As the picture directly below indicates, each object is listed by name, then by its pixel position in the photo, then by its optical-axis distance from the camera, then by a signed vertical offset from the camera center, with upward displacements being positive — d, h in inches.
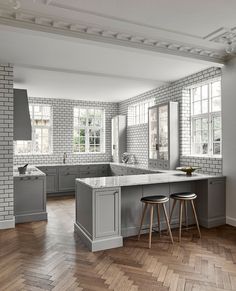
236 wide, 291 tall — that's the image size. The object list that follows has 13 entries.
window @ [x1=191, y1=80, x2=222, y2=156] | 195.6 +24.7
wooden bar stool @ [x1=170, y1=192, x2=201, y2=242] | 150.6 -27.7
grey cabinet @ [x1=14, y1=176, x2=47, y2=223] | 186.5 -36.1
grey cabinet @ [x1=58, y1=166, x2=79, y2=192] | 290.5 -31.9
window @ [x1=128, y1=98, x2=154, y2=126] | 292.8 +45.4
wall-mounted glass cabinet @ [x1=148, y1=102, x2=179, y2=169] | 219.1 +12.5
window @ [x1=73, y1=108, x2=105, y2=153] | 332.8 +25.9
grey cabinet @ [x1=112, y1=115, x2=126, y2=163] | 323.0 +17.4
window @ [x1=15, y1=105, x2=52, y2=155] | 307.7 +21.6
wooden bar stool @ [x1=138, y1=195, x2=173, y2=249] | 140.8 -27.7
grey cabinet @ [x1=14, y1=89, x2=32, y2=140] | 195.9 +25.7
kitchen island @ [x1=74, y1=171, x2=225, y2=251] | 135.0 -31.1
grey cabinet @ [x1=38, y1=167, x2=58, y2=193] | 283.9 -32.3
